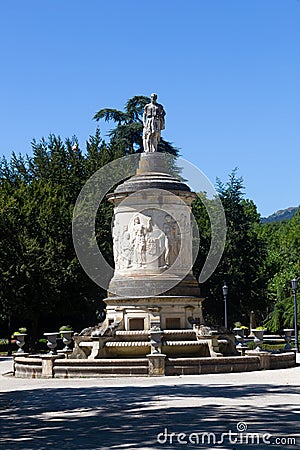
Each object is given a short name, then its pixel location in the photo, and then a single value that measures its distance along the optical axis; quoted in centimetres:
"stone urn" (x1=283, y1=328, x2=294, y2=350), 3278
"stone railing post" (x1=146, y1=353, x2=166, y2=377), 2578
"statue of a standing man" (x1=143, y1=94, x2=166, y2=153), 3309
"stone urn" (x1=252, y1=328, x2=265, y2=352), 3022
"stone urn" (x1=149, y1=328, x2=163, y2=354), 2709
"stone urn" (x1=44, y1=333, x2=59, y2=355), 2958
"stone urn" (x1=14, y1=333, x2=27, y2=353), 3166
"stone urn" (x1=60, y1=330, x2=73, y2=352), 3411
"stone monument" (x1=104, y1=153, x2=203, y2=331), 3025
